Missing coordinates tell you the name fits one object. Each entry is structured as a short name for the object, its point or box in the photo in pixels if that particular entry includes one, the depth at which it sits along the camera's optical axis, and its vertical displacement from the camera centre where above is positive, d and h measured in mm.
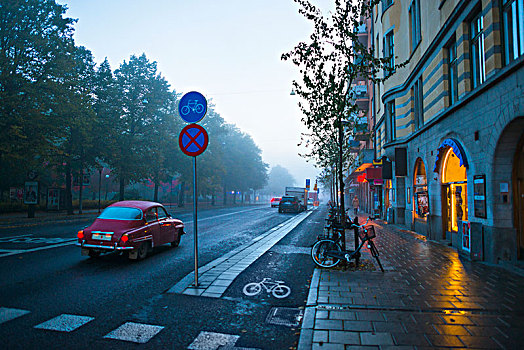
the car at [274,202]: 50209 -1724
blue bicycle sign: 6391 +1632
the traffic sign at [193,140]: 6270 +970
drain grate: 4391 -1754
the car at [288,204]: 33062 -1363
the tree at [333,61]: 8211 +3349
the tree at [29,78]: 18750 +6868
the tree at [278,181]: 149625 +5769
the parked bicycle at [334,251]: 7273 -1356
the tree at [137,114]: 30312 +7858
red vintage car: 7832 -1005
